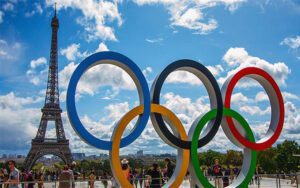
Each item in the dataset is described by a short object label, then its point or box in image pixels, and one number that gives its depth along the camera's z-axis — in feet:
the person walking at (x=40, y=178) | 49.25
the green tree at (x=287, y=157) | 197.47
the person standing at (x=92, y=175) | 51.35
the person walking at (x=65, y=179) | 41.68
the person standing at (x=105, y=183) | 50.54
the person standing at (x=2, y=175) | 57.19
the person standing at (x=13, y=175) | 35.96
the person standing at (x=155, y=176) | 43.89
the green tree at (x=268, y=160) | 208.42
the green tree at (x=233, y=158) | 245.24
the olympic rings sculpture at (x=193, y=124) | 41.27
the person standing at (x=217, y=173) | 50.35
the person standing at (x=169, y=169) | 47.41
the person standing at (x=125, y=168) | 42.35
